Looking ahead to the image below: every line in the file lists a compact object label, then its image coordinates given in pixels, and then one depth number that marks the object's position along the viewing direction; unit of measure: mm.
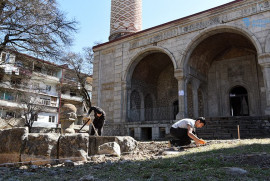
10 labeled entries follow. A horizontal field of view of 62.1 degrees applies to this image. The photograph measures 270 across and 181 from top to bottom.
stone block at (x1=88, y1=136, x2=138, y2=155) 5645
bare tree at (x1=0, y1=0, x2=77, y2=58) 7933
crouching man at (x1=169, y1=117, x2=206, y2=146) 5793
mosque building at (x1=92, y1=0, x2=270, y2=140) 10703
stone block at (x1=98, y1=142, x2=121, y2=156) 5059
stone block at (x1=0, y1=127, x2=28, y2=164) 4965
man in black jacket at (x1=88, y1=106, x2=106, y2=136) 7832
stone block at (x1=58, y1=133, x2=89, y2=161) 4805
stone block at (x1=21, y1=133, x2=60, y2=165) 4824
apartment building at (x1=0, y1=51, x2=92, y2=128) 9789
